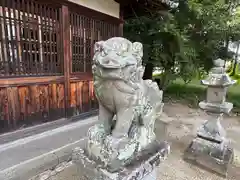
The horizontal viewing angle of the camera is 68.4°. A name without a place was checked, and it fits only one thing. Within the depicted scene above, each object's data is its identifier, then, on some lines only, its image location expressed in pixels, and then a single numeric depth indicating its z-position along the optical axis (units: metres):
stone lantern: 2.46
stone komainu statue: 0.92
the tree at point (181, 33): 5.11
